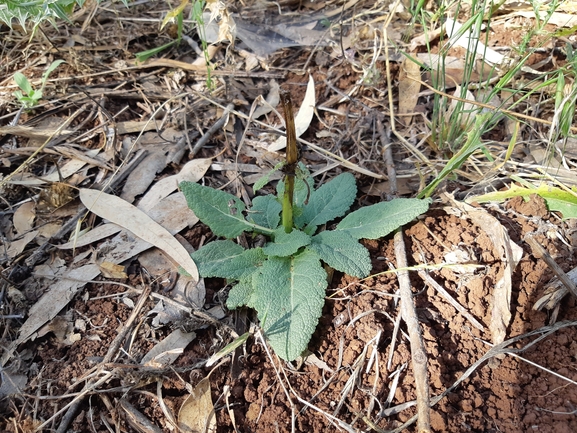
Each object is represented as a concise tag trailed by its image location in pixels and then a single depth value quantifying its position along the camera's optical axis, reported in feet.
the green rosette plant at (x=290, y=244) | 1.22
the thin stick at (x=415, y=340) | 1.05
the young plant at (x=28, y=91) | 1.74
